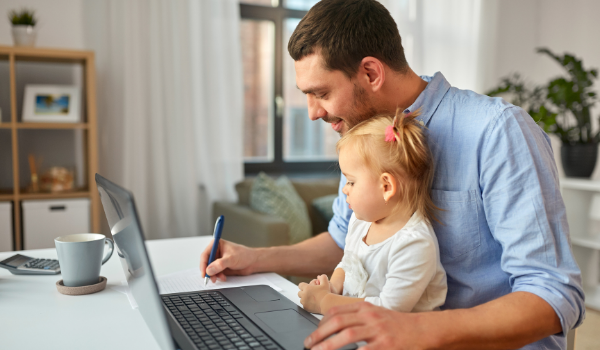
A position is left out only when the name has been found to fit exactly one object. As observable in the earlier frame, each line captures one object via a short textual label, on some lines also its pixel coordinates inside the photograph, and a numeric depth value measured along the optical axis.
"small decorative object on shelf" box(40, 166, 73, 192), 2.77
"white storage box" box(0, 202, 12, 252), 2.56
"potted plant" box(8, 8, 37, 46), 2.61
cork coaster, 1.01
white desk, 0.79
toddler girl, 0.88
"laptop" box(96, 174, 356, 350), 0.62
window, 3.61
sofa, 2.57
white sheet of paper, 1.04
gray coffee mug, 1.00
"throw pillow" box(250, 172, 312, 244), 2.83
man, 0.75
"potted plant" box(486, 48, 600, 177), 3.19
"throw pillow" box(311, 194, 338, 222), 3.13
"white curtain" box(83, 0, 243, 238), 3.00
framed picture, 2.72
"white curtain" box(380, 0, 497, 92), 3.95
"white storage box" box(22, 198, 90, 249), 2.63
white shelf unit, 3.20
